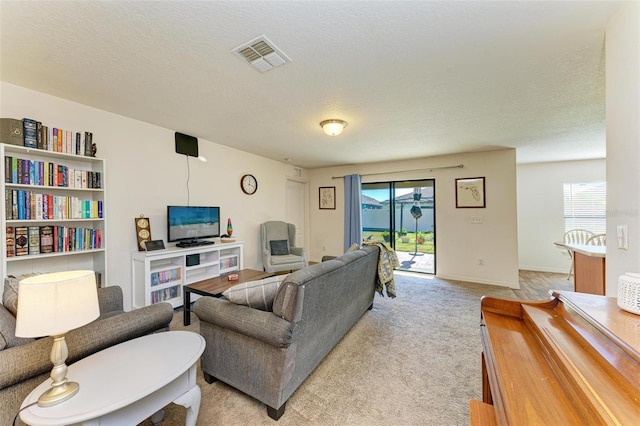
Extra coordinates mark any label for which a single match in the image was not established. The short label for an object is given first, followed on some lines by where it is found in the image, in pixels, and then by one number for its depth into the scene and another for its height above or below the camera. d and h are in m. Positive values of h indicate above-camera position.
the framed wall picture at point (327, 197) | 5.68 +0.34
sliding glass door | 4.80 -0.15
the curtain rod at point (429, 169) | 4.36 +0.78
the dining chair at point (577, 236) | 4.64 -0.52
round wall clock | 4.35 +0.52
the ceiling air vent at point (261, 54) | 1.55 +1.07
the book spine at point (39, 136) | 2.06 +0.67
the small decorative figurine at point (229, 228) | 3.87 -0.24
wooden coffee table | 2.46 -0.77
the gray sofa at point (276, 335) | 1.43 -0.79
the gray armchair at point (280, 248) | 4.12 -0.67
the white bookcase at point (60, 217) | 1.91 -0.02
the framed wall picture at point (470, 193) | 4.23 +0.30
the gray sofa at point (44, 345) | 1.03 -0.65
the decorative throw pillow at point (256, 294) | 1.60 -0.53
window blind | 4.68 +0.05
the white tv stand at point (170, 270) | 2.73 -0.70
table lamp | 0.89 -0.37
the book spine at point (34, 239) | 2.04 -0.20
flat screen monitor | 3.15 -0.13
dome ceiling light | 2.74 +0.96
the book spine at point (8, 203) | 1.90 +0.10
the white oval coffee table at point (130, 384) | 0.88 -0.70
